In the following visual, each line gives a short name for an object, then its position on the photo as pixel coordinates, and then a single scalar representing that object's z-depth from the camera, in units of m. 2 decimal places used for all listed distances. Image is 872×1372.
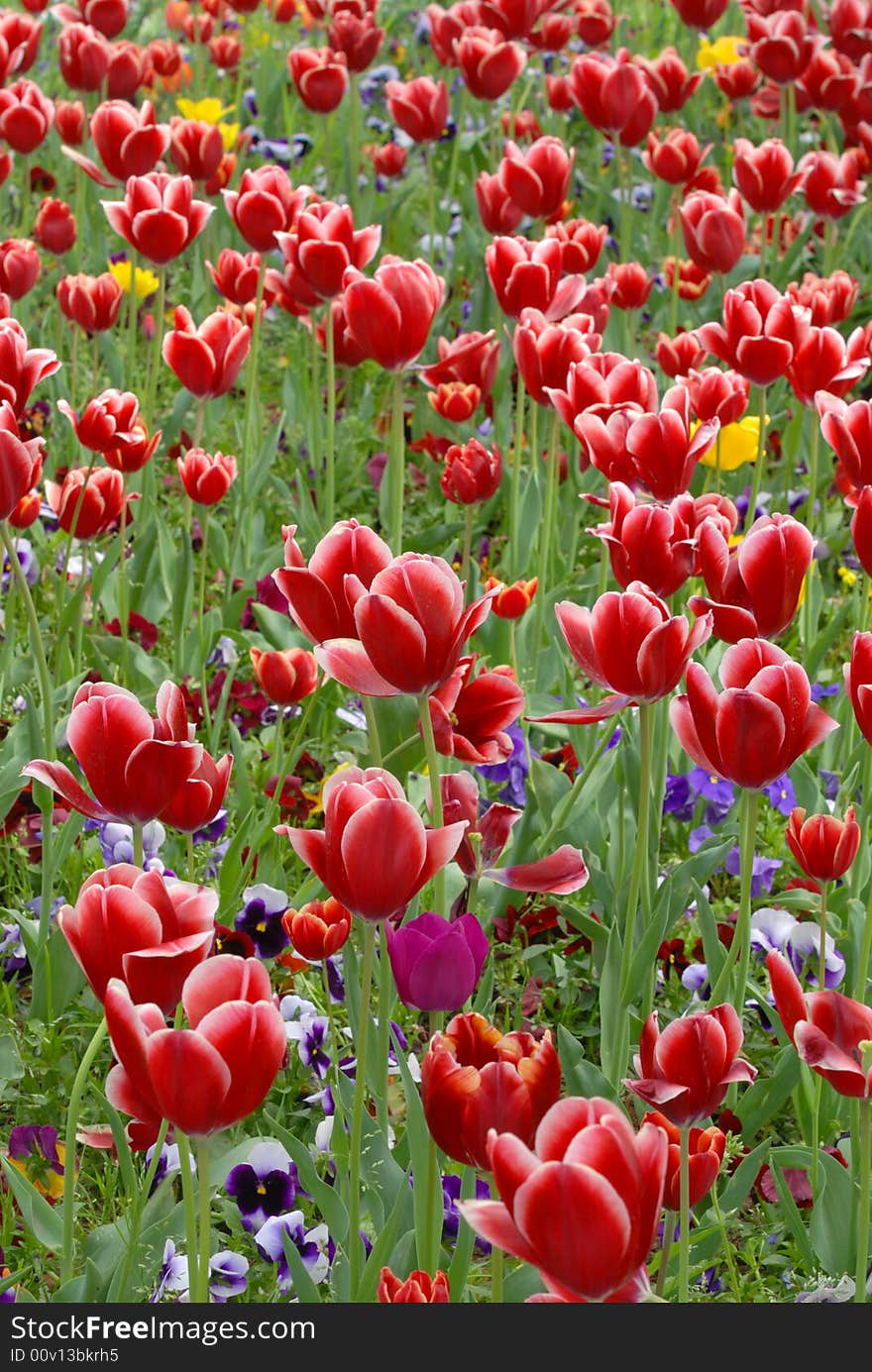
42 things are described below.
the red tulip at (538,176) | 2.81
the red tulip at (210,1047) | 0.97
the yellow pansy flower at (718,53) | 5.30
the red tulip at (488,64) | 3.45
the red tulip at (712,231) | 2.73
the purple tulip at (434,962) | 1.25
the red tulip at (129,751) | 1.29
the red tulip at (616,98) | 3.27
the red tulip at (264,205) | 2.66
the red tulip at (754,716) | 1.30
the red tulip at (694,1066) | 1.17
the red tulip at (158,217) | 2.51
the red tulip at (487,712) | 1.56
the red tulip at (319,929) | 1.59
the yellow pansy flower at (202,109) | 4.60
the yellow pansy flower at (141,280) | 3.55
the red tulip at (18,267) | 2.69
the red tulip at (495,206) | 2.92
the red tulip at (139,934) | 1.06
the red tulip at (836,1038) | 1.19
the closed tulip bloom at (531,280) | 2.32
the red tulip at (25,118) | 3.21
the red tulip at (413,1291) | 1.11
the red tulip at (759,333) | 2.16
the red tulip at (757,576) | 1.49
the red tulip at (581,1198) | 0.86
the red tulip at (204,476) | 2.31
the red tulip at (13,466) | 1.62
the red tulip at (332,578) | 1.35
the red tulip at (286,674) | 1.97
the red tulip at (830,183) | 3.25
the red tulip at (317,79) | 3.58
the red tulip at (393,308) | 2.04
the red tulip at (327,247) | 2.35
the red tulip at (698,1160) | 1.22
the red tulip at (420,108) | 3.49
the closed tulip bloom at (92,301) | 2.76
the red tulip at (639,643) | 1.36
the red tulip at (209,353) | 2.28
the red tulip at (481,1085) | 1.04
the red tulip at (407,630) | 1.23
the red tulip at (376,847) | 1.12
